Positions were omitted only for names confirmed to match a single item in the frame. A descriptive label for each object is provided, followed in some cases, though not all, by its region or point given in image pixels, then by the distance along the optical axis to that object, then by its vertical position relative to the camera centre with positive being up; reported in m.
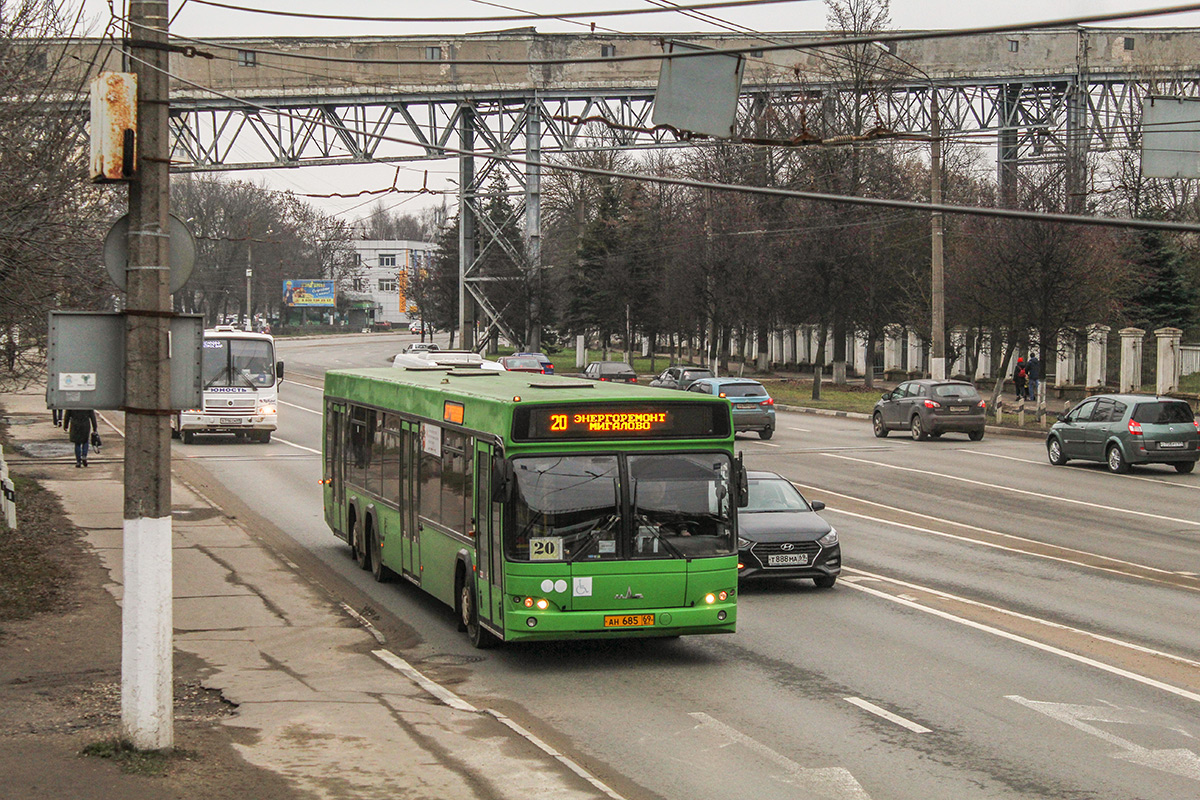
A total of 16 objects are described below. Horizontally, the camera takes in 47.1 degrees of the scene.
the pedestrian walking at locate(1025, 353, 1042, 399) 46.42 -0.89
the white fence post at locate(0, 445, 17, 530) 18.84 -2.30
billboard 146.00 +4.78
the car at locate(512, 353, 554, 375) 55.14 -0.92
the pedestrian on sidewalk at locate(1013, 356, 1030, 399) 44.22 -1.09
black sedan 16.42 -2.47
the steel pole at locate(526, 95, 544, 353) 58.62 +5.77
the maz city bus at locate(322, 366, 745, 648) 12.18 -1.56
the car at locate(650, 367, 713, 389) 49.69 -1.28
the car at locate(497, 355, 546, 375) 52.62 -0.89
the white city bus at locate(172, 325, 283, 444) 37.16 -1.36
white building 186.75 +9.81
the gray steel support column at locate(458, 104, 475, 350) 63.16 +6.07
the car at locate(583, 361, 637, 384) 54.78 -1.26
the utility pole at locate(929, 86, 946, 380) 42.75 +1.25
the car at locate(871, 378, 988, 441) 38.12 -1.80
